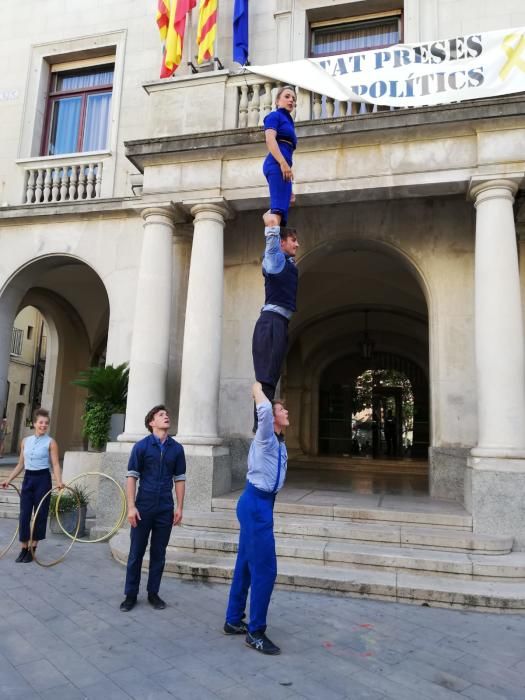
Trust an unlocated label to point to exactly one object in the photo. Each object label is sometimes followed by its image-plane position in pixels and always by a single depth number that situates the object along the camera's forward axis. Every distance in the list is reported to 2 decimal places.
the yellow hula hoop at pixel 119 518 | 7.79
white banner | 8.39
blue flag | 10.92
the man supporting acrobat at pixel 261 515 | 4.30
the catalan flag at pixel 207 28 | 10.64
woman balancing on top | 4.69
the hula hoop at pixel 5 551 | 7.08
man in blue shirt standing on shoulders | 4.55
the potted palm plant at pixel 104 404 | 9.57
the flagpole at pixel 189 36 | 11.41
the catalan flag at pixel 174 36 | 10.77
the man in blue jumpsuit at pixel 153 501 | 5.30
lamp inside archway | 18.08
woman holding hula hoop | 7.02
